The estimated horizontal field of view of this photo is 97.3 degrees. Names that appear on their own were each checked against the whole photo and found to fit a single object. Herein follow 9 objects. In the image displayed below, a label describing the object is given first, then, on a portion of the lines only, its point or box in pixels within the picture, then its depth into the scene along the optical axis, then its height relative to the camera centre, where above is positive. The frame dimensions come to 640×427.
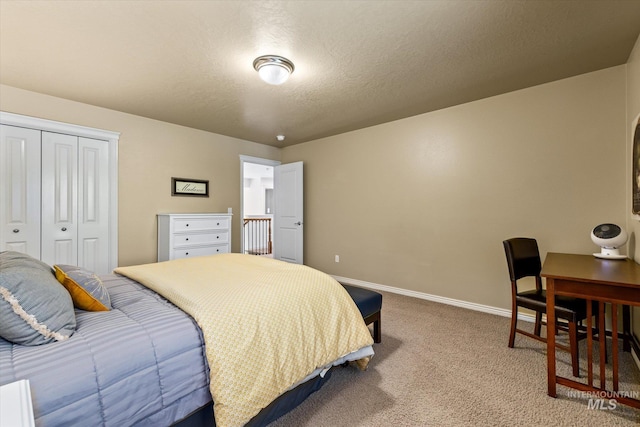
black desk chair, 1.87 -0.64
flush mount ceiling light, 2.29 +1.23
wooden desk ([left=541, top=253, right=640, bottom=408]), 1.51 -0.44
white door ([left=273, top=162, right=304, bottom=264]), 4.96 +0.03
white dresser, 3.68 -0.27
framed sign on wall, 4.09 +0.43
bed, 0.97 -0.56
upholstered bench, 2.15 -0.71
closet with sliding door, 2.87 +0.27
